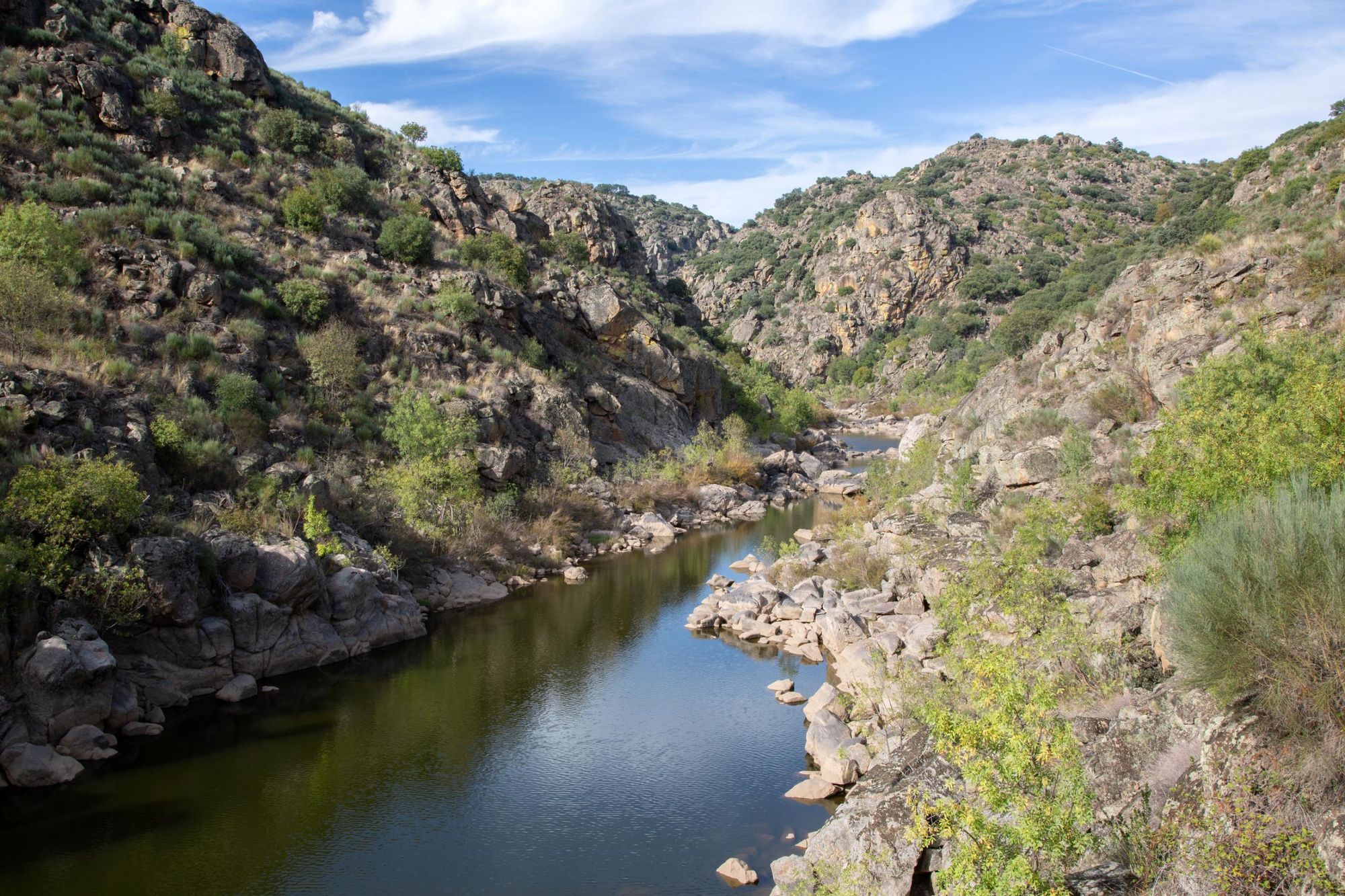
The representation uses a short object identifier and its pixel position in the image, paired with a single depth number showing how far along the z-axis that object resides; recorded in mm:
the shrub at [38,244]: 30078
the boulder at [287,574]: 23719
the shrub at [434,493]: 31719
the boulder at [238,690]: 21891
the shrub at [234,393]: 30844
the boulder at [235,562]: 23016
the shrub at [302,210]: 44969
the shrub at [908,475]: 37156
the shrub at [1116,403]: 23594
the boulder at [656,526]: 42250
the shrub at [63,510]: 19391
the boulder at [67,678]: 17750
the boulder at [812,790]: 17156
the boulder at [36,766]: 16984
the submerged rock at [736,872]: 14320
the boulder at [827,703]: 19812
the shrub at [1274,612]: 8109
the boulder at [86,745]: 18078
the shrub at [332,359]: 37344
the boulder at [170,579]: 20734
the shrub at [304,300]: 39344
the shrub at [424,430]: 35344
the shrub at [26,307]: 26750
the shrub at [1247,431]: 12609
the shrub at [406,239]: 47438
